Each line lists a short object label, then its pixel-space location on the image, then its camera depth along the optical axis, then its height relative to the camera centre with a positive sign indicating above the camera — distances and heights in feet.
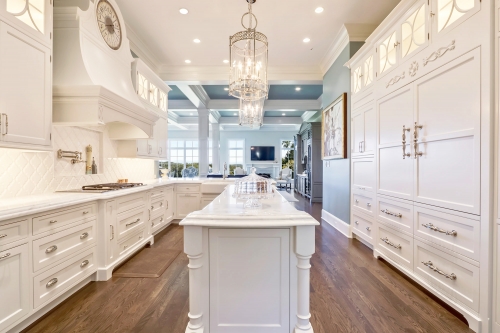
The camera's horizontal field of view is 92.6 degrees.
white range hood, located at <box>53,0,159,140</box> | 7.21 +2.84
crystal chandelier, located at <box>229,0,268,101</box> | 7.07 +3.03
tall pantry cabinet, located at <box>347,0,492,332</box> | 5.23 +0.48
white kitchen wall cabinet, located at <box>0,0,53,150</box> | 5.43 +2.28
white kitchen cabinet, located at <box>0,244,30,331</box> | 4.85 -2.55
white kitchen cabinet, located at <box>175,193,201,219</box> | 15.46 -2.36
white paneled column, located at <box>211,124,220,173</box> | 30.70 +2.53
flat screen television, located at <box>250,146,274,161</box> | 41.75 +2.22
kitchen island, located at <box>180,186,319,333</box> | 4.74 -2.24
